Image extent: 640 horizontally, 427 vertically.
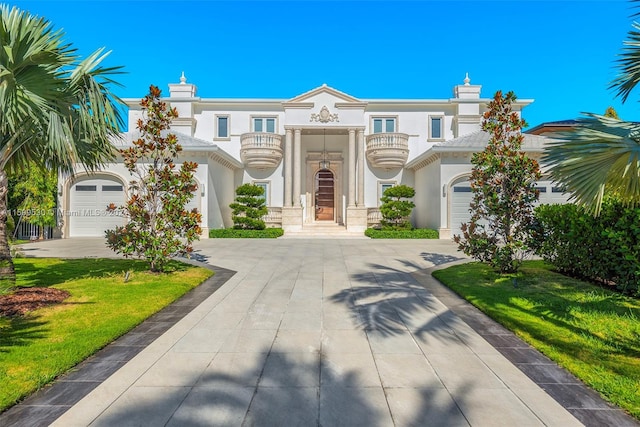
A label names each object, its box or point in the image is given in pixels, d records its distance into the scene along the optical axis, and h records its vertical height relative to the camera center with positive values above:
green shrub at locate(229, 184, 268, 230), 18.97 +0.41
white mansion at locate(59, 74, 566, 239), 17.95 +3.50
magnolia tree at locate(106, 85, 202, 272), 7.81 +0.23
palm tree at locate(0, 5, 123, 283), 5.00 +1.86
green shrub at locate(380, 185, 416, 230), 19.16 +0.47
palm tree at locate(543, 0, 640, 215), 4.18 +0.80
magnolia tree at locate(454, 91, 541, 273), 7.69 +0.65
